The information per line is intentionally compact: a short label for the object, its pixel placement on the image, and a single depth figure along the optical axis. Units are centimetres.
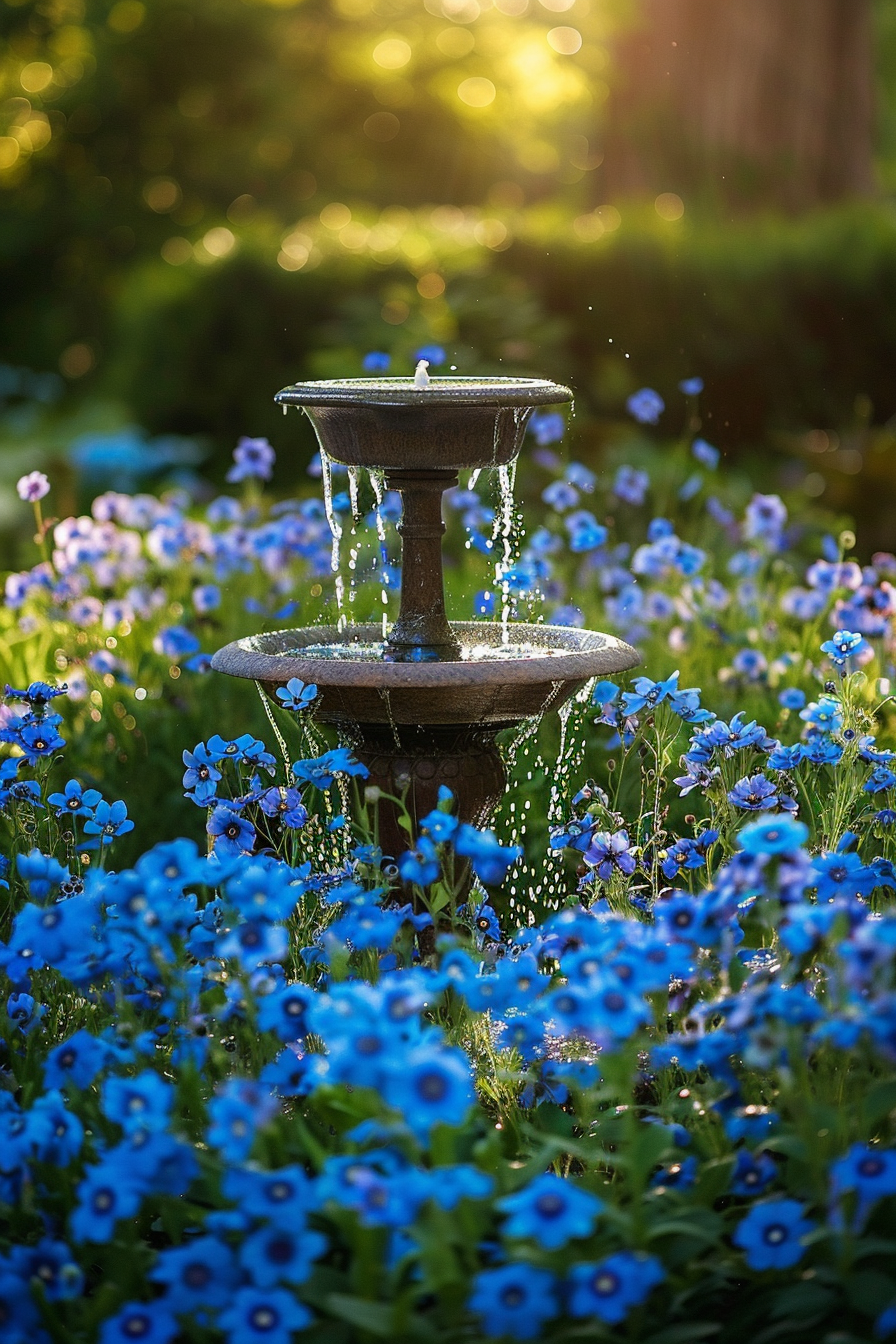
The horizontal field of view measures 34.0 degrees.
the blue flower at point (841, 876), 239
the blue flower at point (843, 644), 312
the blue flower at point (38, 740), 293
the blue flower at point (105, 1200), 175
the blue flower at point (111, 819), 264
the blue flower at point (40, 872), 209
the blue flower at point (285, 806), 286
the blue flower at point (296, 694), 298
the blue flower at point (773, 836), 185
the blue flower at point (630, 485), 504
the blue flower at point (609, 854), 280
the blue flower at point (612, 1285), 165
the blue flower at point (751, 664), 432
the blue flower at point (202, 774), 281
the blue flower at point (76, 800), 278
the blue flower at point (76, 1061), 202
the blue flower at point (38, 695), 307
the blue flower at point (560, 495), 471
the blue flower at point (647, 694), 304
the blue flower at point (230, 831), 277
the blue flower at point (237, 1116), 167
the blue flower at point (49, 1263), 187
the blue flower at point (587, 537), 407
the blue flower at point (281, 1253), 169
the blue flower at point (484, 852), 204
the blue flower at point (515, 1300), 164
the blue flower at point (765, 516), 498
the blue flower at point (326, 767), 281
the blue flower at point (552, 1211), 158
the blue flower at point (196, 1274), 175
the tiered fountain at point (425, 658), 294
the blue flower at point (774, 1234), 181
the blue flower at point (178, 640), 425
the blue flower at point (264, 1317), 167
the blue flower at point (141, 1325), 174
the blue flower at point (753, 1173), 195
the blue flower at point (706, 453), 503
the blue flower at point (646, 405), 492
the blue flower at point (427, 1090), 156
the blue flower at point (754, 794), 280
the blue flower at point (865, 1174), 170
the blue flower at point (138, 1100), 179
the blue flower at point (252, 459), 485
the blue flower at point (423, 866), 216
